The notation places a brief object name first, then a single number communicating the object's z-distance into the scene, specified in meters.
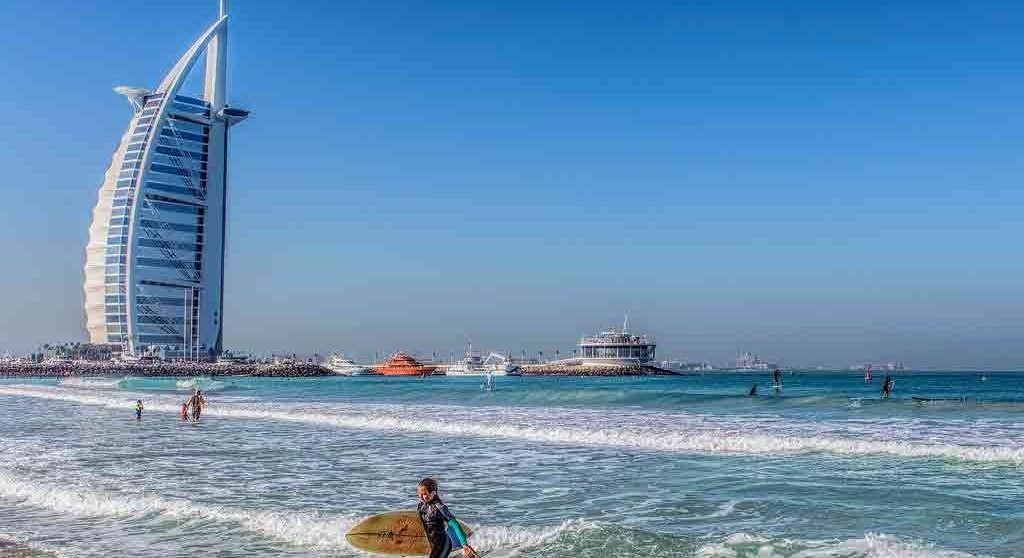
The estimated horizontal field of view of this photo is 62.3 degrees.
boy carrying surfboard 10.25
